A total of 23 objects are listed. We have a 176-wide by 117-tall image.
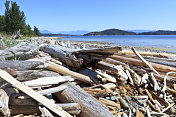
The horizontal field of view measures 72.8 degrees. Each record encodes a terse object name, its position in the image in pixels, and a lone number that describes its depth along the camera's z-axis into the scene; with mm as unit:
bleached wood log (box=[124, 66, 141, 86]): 3831
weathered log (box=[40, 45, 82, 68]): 3689
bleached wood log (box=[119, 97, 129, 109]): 2946
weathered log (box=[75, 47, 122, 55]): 2863
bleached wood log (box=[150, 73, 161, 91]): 3579
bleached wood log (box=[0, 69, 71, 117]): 2068
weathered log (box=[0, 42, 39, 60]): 3634
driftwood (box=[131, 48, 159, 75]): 4121
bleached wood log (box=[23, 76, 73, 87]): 2352
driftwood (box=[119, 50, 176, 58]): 5637
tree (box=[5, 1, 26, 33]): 48750
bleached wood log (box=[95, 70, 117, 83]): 3682
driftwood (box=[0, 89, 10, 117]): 1850
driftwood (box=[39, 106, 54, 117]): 2008
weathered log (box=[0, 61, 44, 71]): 2405
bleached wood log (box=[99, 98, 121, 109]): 2920
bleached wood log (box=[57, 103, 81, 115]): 2246
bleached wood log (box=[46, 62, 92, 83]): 3352
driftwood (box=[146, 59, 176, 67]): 4598
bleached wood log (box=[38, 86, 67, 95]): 2308
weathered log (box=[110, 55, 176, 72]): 4313
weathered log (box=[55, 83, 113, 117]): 2213
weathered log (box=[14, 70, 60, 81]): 2301
